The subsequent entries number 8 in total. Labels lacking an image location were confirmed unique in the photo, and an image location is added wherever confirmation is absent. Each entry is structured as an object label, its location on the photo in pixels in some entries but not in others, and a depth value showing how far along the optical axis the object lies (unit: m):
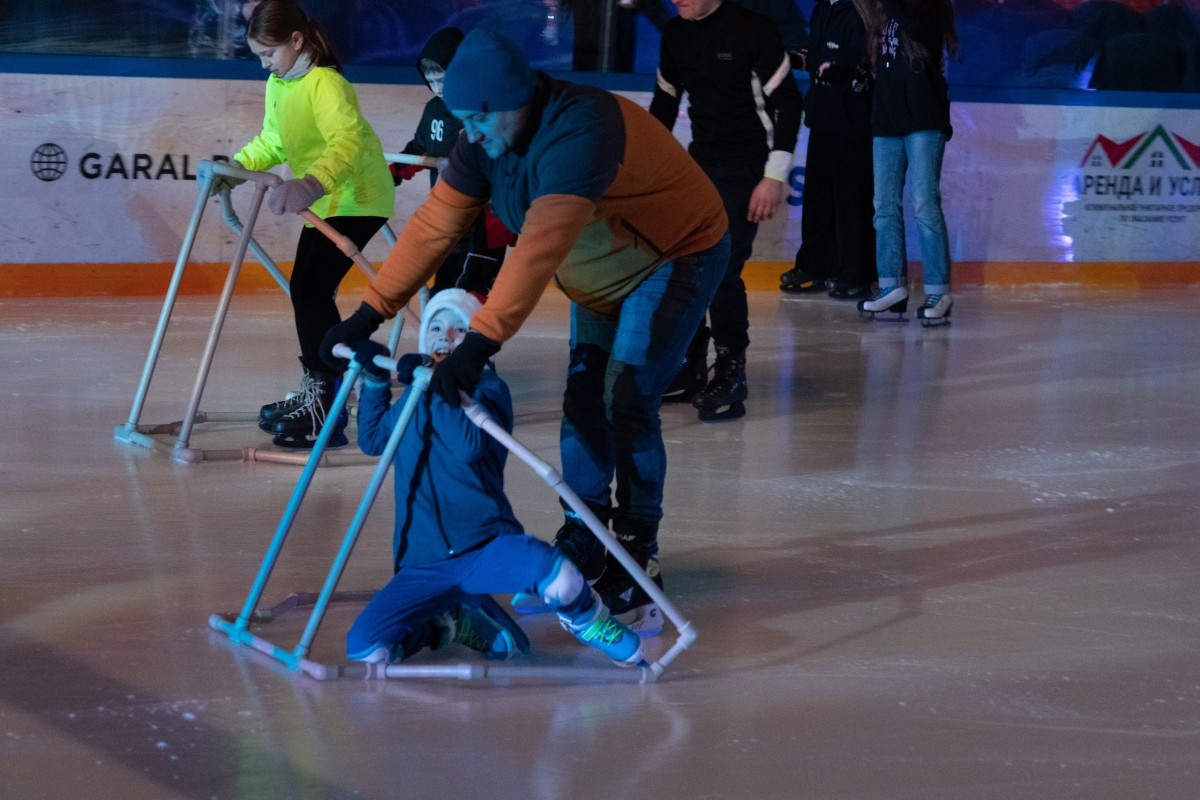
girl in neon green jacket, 9.85
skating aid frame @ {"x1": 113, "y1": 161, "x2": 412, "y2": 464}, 9.44
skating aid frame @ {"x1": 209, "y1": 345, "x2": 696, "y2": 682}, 5.95
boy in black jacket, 11.59
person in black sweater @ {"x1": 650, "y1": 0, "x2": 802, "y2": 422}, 10.91
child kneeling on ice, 6.04
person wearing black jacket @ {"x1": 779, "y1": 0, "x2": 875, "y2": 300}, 17.21
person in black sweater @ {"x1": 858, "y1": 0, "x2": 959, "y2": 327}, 15.78
